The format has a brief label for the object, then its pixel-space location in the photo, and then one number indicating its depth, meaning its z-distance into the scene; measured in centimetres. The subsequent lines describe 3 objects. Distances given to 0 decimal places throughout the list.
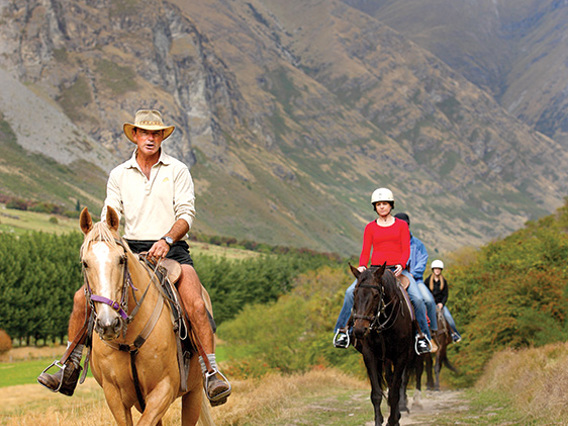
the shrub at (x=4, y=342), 7250
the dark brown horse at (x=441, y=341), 2091
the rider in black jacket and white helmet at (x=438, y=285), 2094
